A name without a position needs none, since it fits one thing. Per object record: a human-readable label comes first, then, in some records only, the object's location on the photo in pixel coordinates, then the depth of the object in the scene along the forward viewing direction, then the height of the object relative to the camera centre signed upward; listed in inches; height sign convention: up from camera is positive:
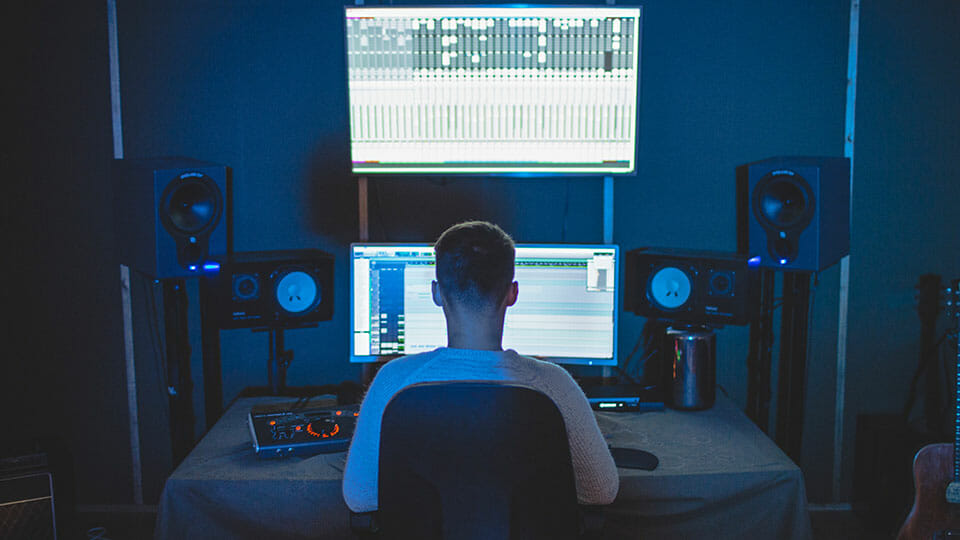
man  55.2 -11.7
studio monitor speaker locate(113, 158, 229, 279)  85.2 -0.6
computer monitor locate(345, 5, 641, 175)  94.3 +16.6
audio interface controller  75.0 -24.6
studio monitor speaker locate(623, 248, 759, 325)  88.1 -10.1
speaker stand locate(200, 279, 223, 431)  94.5 -22.6
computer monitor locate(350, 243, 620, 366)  94.3 -13.0
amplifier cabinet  88.0 -38.2
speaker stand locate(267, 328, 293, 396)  96.7 -21.1
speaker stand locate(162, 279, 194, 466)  92.4 -22.9
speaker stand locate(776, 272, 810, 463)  94.3 -19.2
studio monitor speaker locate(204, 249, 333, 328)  88.0 -10.6
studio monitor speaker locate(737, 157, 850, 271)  87.3 -0.4
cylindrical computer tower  88.5 -20.4
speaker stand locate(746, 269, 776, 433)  98.7 -22.2
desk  70.1 -29.6
